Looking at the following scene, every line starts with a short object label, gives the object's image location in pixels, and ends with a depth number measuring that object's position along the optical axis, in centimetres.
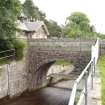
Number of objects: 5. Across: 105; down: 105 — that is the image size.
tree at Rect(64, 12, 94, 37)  5903
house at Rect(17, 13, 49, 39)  4011
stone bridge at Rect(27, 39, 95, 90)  2253
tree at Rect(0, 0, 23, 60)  2159
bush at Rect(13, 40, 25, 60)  2420
